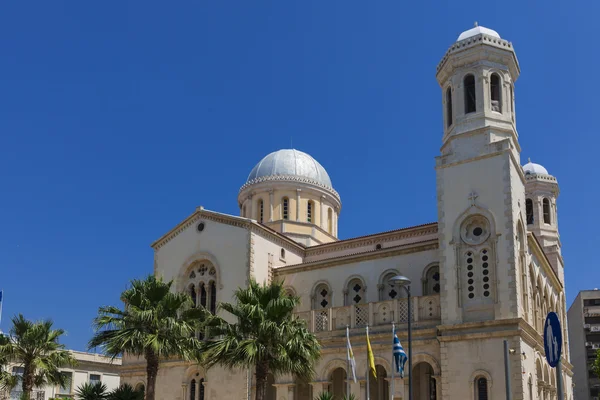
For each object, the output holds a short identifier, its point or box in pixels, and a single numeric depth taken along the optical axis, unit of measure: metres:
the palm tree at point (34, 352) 35.34
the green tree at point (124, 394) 29.48
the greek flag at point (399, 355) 25.81
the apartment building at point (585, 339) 75.81
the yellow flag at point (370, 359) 28.16
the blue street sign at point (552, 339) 12.27
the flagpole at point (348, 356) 29.45
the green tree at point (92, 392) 30.25
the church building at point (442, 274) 29.86
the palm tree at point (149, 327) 29.30
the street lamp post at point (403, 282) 22.64
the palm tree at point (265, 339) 27.61
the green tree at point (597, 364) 42.59
